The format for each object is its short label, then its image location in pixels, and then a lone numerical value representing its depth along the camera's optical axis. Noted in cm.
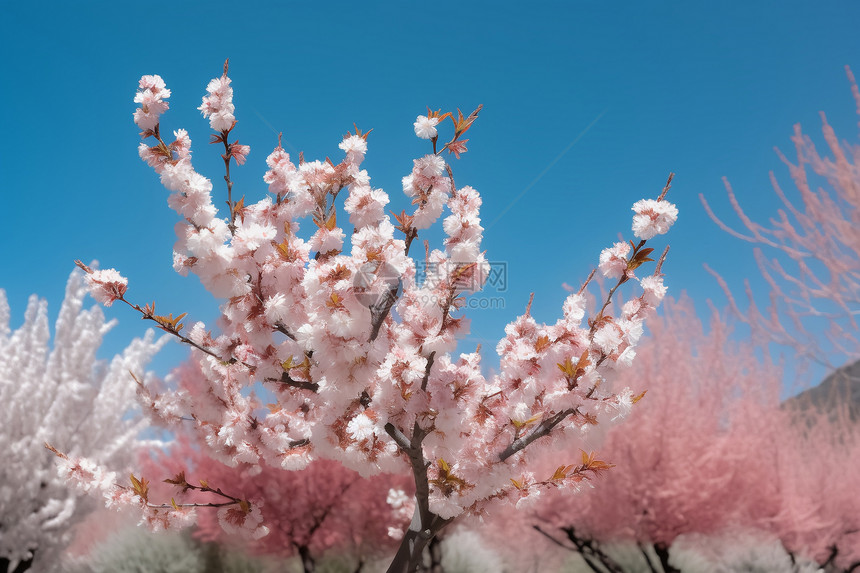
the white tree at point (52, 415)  791
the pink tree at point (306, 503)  861
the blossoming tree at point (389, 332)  274
